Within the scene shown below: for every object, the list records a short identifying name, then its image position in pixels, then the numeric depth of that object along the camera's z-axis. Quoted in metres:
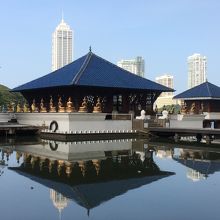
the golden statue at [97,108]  21.89
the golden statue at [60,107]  21.55
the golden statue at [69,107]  20.97
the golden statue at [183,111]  25.94
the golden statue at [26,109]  26.32
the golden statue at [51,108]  22.81
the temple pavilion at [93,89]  22.95
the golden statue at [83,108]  21.29
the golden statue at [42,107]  23.99
